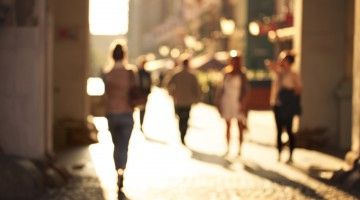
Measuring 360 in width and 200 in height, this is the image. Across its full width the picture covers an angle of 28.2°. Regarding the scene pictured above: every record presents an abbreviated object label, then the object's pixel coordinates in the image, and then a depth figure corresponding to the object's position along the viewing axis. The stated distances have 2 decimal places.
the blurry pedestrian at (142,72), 14.80
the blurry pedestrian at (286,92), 10.57
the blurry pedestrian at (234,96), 11.41
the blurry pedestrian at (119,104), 8.12
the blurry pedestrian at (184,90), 12.35
